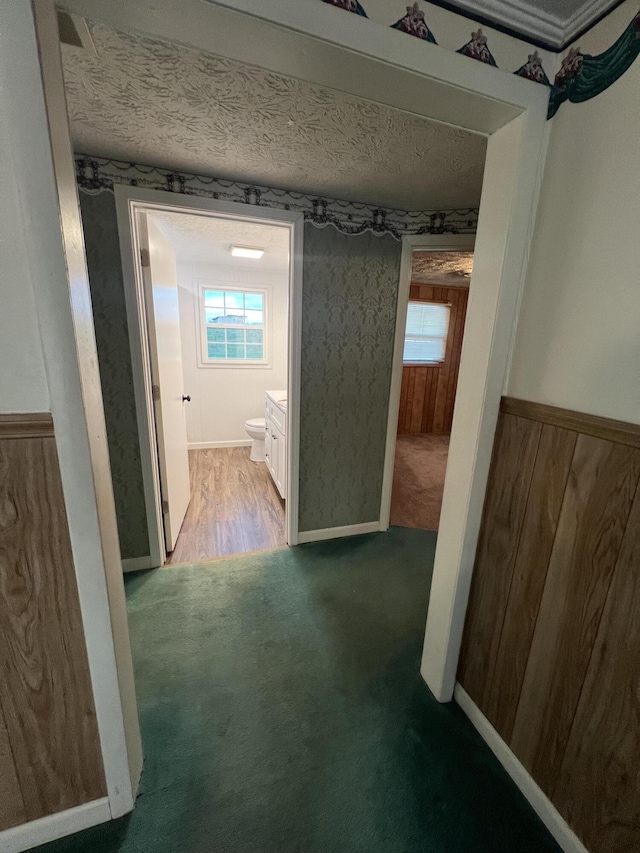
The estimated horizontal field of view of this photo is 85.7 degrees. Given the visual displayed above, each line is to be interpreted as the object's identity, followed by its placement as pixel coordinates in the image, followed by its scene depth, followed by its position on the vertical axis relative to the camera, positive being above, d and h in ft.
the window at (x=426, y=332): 16.47 +0.58
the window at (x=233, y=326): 13.19 +0.44
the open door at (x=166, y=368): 6.24 -0.66
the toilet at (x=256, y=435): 12.21 -3.34
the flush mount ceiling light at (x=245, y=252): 10.02 +2.50
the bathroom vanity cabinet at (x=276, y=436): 9.04 -2.68
